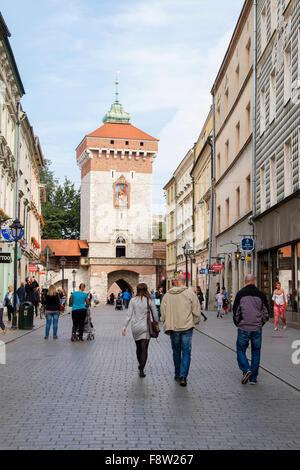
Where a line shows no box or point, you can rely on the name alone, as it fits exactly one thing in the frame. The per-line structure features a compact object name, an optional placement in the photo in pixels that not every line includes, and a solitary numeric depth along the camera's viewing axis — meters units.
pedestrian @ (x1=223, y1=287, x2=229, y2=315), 34.97
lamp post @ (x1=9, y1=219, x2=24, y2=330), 22.98
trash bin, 22.86
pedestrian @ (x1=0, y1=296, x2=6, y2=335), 20.05
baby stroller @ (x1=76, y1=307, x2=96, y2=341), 19.16
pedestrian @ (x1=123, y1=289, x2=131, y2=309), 54.39
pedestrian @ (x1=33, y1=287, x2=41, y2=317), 31.58
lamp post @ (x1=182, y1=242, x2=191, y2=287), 42.25
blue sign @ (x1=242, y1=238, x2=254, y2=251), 27.16
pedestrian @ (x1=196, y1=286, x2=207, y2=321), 40.92
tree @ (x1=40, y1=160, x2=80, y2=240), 85.25
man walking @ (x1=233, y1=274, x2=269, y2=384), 10.40
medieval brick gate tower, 75.50
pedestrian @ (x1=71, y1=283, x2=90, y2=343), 18.34
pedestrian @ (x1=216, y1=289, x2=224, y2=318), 32.47
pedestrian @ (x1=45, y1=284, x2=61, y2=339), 19.27
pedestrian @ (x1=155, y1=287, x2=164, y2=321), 31.45
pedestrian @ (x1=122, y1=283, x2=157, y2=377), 11.31
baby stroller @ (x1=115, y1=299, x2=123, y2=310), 52.88
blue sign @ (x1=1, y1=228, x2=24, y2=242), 27.02
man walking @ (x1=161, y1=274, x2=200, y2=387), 10.52
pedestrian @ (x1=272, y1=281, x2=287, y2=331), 20.89
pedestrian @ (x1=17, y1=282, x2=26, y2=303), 28.65
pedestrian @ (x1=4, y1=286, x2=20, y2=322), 25.89
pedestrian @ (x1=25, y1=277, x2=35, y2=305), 29.97
